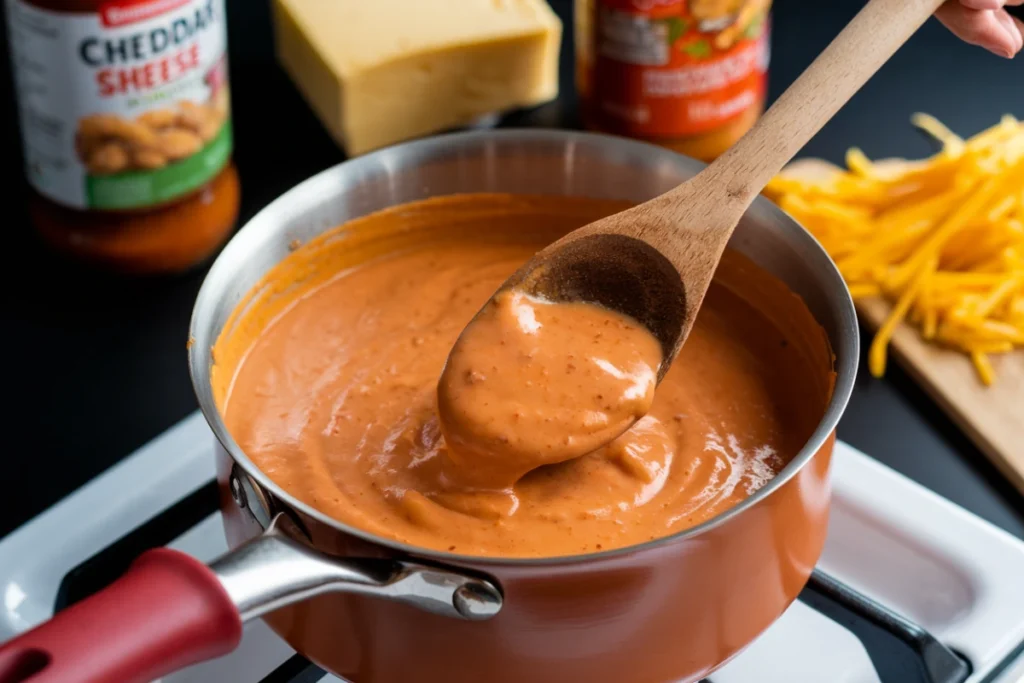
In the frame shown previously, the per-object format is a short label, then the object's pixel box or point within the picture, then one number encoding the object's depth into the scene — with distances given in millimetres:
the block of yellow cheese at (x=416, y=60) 1175
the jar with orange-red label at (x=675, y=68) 1146
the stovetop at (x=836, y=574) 1003
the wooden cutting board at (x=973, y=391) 1083
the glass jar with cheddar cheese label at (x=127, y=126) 1088
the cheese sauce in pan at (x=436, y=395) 974
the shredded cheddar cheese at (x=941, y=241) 1114
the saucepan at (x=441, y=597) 862
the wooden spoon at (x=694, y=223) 991
